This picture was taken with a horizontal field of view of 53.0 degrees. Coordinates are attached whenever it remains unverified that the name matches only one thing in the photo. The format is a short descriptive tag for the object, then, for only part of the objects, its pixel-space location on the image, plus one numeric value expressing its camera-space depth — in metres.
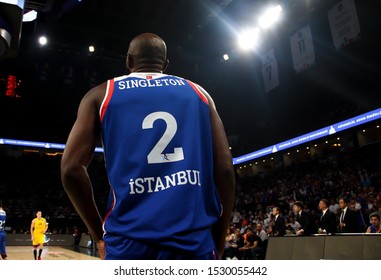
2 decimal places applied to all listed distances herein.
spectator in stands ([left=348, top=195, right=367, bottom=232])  8.01
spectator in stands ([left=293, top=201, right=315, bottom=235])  8.45
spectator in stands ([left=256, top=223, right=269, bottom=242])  10.79
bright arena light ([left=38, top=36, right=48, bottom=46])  18.42
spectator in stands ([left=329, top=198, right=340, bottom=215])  11.70
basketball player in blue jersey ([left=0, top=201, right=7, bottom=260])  9.61
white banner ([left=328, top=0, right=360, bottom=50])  12.65
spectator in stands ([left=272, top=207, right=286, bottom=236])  9.39
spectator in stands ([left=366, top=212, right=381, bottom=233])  7.31
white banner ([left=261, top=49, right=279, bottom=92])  16.27
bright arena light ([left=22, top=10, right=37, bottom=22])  6.40
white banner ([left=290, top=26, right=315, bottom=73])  14.41
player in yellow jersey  11.22
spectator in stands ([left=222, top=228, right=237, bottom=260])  10.61
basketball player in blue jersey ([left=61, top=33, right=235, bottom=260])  1.19
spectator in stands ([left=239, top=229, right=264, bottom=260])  9.95
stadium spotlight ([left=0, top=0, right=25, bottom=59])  2.81
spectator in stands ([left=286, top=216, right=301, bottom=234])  9.68
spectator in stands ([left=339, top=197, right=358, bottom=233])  7.88
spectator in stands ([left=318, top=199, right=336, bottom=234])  7.90
